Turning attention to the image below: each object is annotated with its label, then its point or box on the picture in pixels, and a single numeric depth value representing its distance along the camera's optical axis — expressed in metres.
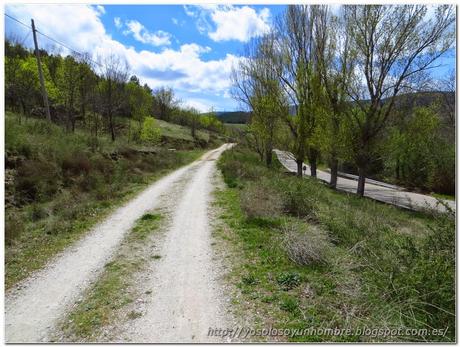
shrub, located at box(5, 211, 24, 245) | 7.82
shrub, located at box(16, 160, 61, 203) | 11.58
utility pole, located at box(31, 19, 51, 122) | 18.48
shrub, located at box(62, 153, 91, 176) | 14.60
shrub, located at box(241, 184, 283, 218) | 9.41
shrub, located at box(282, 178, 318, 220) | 9.75
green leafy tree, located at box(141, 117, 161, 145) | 39.22
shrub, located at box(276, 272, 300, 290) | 5.30
